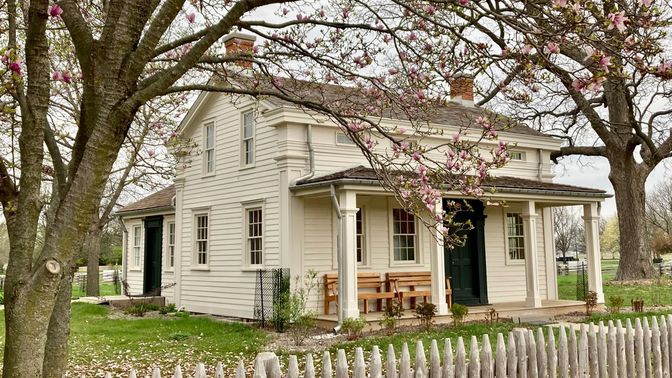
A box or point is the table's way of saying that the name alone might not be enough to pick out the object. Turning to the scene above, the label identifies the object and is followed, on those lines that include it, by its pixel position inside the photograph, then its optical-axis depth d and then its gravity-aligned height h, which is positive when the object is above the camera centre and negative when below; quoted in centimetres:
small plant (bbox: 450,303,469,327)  1286 -118
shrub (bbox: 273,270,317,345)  1339 -120
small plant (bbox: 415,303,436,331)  1253 -114
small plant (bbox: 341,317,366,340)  1185 -134
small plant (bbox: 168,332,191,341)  1246 -154
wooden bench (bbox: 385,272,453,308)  1503 -68
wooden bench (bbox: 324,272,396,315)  1437 -73
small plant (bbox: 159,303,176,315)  1816 -140
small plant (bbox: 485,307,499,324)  1349 -137
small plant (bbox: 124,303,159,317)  1801 -138
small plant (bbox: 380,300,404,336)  1212 -122
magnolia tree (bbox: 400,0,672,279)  421 +167
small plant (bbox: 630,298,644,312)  1472 -124
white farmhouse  1459 +103
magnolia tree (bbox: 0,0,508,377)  376 +103
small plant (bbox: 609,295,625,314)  1458 -120
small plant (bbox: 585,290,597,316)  1534 -117
